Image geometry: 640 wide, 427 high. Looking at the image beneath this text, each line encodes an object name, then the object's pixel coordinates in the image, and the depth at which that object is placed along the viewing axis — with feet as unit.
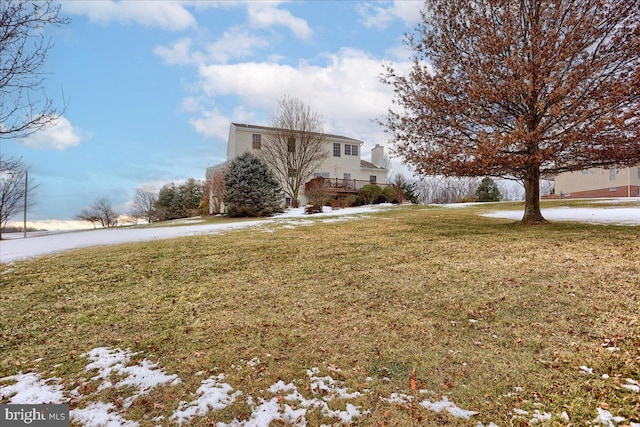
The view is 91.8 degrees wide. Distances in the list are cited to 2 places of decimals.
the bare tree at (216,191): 89.15
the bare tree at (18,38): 17.89
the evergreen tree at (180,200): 113.29
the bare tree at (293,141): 84.84
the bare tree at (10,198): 71.67
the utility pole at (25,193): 69.87
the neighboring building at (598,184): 97.66
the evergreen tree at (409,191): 99.91
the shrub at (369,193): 80.19
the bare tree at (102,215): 134.31
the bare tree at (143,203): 141.38
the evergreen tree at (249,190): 68.23
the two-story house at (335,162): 85.92
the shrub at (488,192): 100.94
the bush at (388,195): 81.66
